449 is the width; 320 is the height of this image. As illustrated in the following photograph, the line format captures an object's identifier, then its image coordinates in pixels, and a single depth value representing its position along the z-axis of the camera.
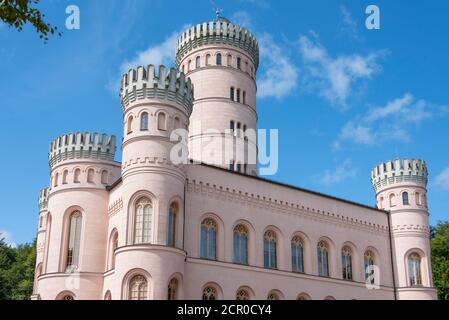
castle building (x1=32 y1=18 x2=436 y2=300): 30.67
